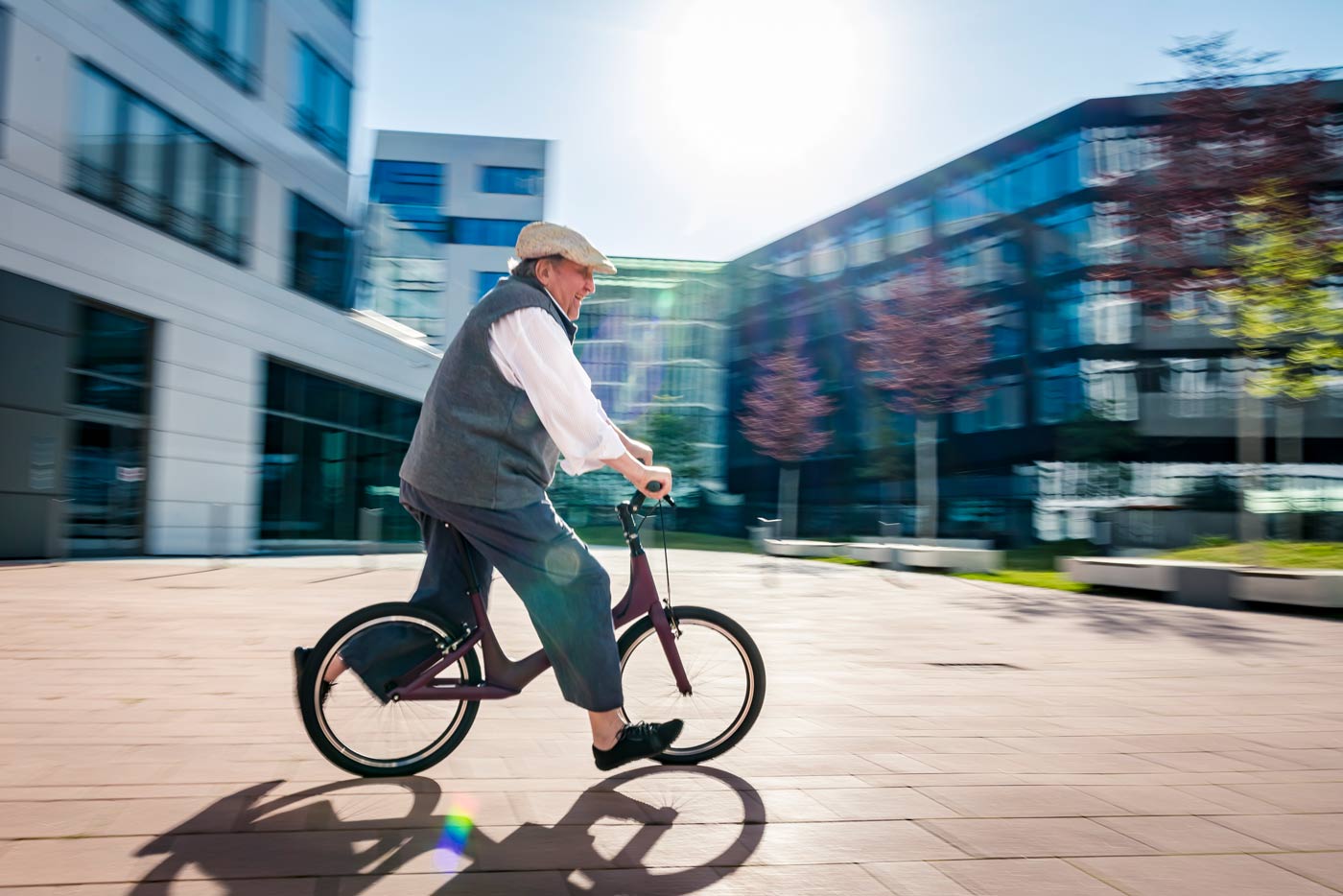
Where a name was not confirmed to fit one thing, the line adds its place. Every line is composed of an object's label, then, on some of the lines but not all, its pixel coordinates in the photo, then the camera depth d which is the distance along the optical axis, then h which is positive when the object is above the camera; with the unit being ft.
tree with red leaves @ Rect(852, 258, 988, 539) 100.63 +14.91
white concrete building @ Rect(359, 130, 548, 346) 143.13 +40.45
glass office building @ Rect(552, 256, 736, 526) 173.27 +23.26
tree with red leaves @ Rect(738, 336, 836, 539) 141.28 +11.74
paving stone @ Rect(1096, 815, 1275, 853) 10.19 -3.06
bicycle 11.75 -2.02
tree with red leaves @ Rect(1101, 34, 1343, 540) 53.98 +15.37
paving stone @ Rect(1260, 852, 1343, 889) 9.29 -3.03
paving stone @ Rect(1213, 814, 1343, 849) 10.45 -3.07
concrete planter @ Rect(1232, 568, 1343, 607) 39.63 -2.60
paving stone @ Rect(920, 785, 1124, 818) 11.40 -3.10
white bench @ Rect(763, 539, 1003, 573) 69.46 -3.25
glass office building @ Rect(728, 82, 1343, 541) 117.29 +18.25
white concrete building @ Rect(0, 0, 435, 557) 49.44 +11.48
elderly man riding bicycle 11.31 +0.32
